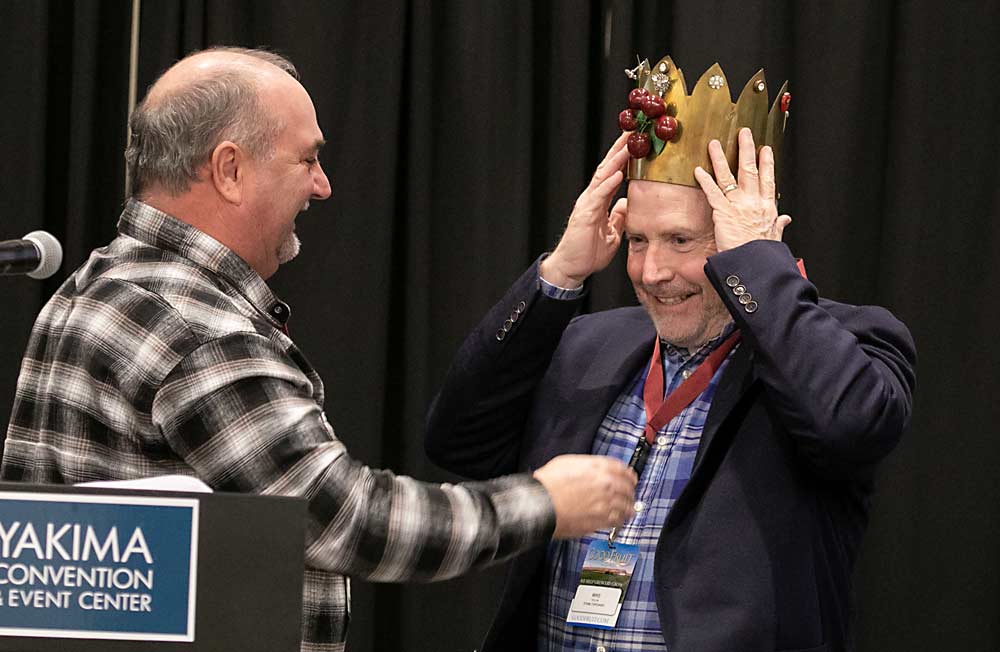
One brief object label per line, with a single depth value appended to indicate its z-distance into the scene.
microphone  4.49
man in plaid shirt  4.39
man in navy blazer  4.75
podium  4.07
